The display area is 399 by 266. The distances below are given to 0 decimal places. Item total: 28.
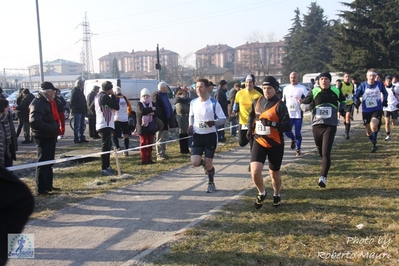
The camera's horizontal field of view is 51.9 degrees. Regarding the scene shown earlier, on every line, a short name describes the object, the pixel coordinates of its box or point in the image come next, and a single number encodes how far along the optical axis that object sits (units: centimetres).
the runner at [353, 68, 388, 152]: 1037
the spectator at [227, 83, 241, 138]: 1335
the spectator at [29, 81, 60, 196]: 711
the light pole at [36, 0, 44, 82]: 2576
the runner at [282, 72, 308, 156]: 999
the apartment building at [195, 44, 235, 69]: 16450
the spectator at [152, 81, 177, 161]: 1050
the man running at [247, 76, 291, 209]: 586
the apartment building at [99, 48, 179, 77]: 17292
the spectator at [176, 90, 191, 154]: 1135
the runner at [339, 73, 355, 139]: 1331
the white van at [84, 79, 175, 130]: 1803
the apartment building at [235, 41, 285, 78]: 8394
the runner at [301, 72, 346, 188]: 718
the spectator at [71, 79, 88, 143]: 1430
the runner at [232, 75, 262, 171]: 877
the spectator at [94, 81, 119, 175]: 888
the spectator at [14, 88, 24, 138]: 1375
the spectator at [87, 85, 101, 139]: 1323
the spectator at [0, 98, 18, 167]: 635
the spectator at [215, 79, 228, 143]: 1369
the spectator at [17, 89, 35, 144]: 1333
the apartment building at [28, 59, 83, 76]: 17162
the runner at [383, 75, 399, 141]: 1356
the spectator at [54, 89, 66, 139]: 1320
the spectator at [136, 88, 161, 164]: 1012
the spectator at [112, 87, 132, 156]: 1133
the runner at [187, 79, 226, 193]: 712
